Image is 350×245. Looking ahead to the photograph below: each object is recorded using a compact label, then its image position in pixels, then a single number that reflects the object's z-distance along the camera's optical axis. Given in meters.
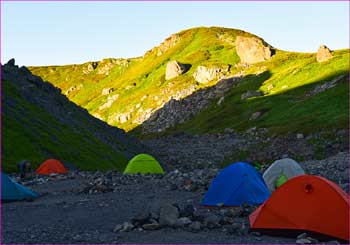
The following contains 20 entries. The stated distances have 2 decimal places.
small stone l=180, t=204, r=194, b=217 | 17.85
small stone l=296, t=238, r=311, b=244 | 15.13
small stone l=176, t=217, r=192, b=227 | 16.86
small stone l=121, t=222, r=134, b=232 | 16.72
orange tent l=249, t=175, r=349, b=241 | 15.63
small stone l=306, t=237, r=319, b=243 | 15.29
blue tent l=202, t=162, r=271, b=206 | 21.22
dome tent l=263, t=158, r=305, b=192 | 25.03
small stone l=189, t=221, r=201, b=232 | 16.59
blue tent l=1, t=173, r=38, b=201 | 25.22
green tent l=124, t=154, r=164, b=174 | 41.00
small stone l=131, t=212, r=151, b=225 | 17.09
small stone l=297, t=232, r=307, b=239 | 15.54
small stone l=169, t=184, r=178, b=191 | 28.19
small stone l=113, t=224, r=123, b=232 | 16.84
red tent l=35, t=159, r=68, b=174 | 43.75
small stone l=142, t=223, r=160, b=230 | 16.58
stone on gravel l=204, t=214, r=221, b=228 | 16.97
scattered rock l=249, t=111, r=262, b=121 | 114.69
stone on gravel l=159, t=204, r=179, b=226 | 16.89
